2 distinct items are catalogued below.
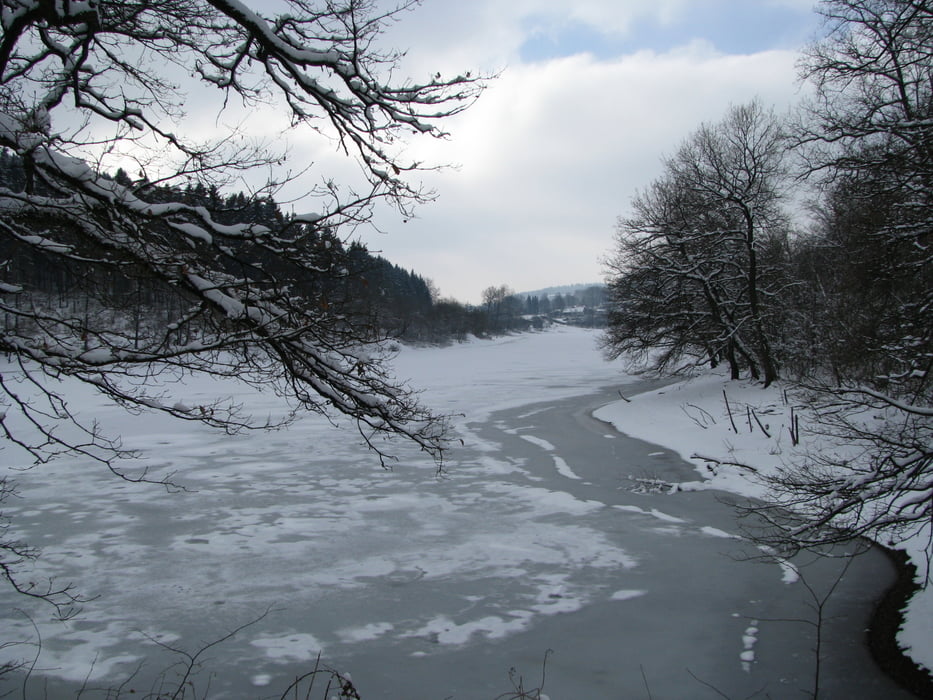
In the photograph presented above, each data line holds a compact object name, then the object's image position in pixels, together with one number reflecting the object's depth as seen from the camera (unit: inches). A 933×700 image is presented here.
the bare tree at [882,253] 200.7
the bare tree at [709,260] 842.8
